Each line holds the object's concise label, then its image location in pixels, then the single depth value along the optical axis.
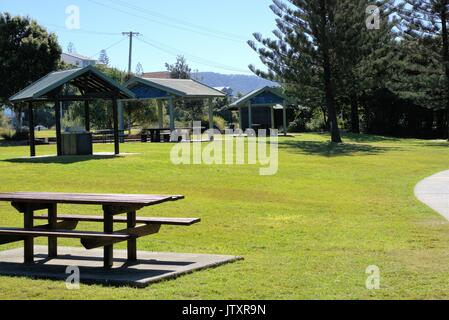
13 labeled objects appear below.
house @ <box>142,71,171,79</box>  102.56
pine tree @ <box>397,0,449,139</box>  40.69
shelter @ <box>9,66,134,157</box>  23.17
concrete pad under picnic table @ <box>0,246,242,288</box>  6.63
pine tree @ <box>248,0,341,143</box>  35.53
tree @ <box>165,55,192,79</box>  89.35
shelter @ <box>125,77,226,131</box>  36.59
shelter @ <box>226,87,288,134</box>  46.56
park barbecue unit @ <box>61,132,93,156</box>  23.53
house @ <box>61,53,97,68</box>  117.75
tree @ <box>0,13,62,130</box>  43.09
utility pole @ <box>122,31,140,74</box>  70.62
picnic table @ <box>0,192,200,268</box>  6.88
